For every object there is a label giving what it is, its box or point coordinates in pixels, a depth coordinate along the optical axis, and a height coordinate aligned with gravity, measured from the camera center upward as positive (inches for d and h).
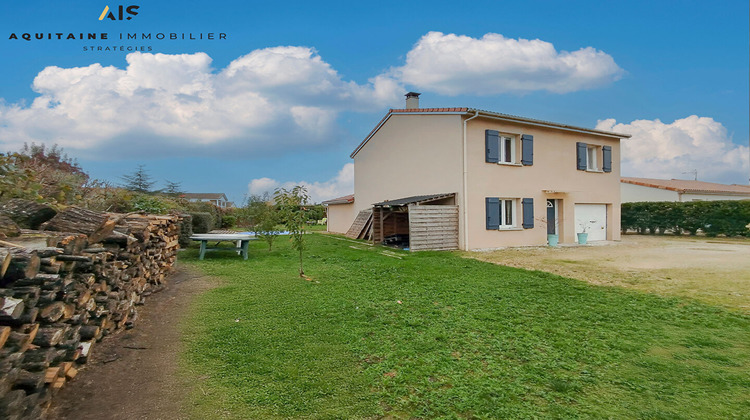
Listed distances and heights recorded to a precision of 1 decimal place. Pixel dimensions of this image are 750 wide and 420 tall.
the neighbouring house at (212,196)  2374.4 +166.0
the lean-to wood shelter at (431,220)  560.4 +1.6
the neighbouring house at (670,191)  1043.9 +82.1
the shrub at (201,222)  659.4 -0.2
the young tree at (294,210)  377.1 +11.7
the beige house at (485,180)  581.6 +70.6
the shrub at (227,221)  982.4 +2.0
